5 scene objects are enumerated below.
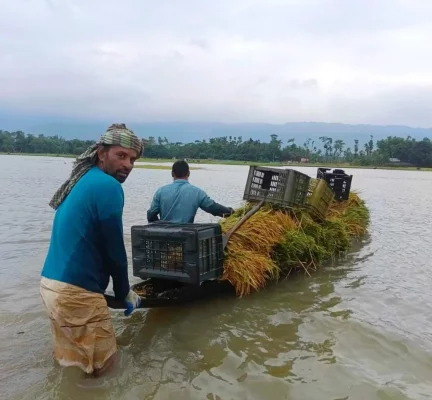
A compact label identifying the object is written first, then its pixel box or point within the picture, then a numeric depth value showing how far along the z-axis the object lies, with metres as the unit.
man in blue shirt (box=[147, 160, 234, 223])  5.61
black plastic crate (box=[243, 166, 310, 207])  6.55
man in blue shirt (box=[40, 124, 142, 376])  3.29
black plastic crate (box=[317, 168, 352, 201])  10.45
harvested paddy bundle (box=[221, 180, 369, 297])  5.68
